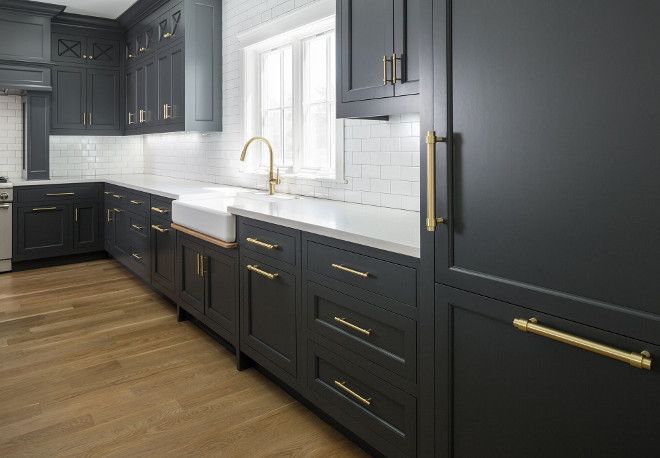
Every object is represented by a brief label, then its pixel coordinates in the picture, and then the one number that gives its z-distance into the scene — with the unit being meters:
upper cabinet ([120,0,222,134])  4.43
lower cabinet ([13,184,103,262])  5.35
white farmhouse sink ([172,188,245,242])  2.93
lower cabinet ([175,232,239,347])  3.04
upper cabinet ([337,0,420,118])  2.14
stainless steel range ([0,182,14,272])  5.17
